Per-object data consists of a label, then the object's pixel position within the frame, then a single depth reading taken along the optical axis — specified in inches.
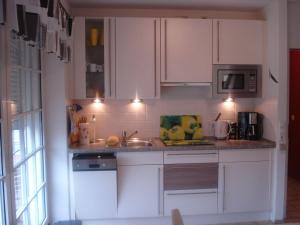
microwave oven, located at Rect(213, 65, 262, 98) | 130.4
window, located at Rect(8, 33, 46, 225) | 82.7
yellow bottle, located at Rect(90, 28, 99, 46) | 124.0
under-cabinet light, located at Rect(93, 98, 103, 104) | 135.0
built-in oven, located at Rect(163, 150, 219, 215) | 119.4
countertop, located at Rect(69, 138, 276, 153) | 115.7
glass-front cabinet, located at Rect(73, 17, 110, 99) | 123.6
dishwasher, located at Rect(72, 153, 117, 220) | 114.1
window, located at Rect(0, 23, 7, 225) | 70.9
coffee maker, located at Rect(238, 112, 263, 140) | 134.4
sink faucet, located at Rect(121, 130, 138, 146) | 125.1
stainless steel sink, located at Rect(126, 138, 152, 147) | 126.1
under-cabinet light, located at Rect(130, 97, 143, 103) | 137.0
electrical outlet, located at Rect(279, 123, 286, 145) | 123.3
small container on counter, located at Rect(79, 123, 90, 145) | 123.2
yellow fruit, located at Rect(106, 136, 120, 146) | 120.4
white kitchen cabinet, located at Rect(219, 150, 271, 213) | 122.3
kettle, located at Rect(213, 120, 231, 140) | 135.6
